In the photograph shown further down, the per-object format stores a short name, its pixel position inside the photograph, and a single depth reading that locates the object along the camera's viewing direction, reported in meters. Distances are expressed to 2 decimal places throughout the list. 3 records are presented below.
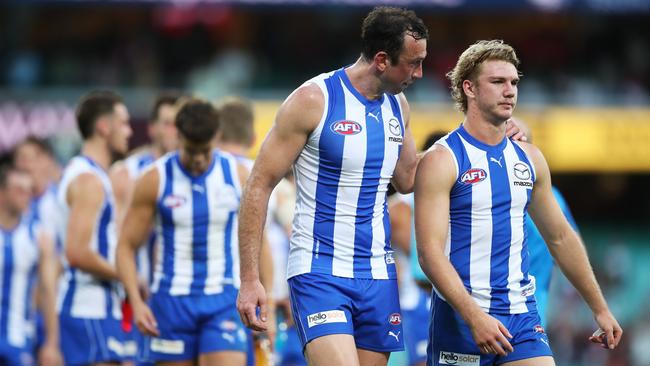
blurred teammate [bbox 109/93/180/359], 20.48
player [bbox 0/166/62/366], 22.75
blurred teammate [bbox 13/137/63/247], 26.01
